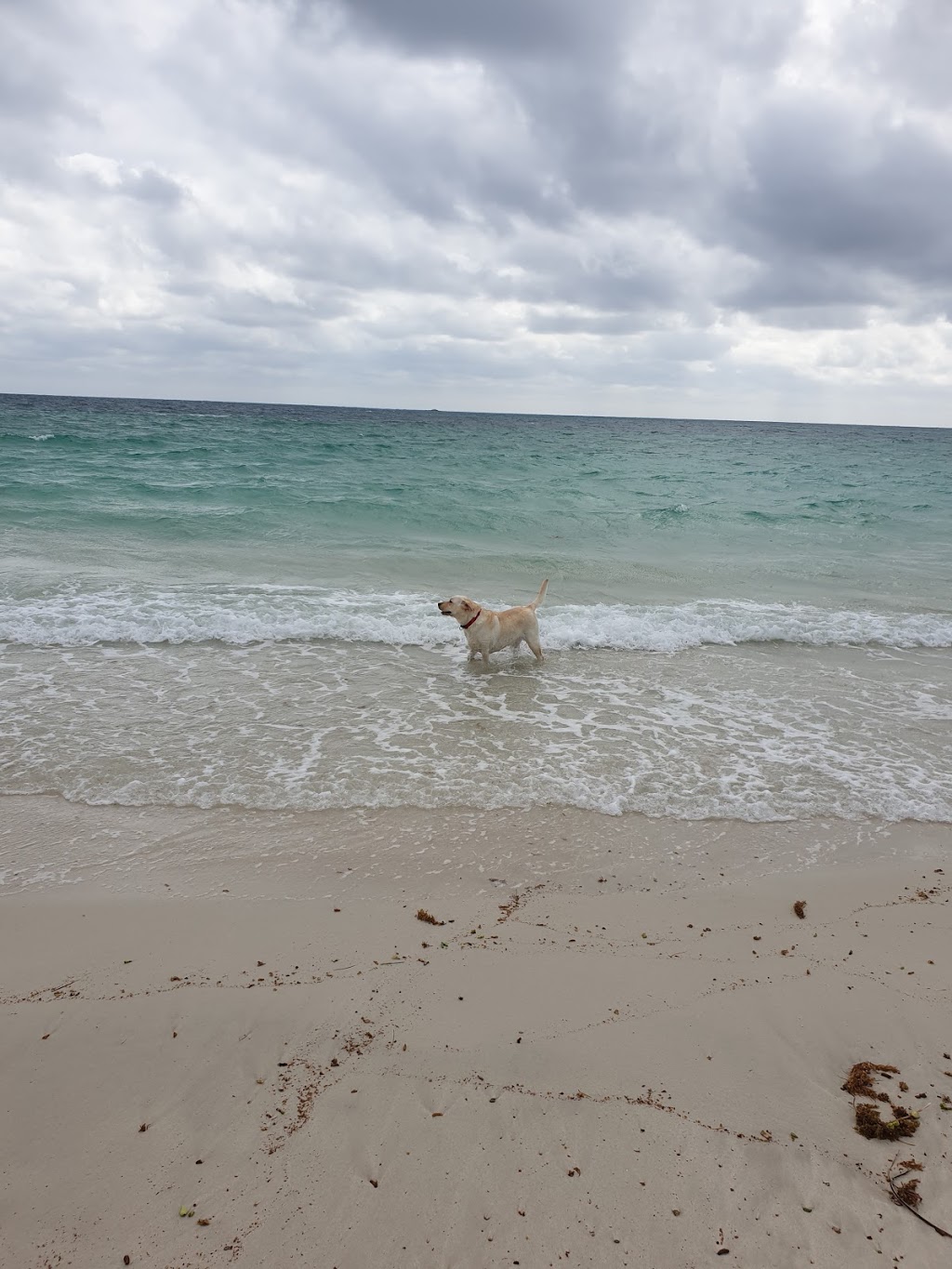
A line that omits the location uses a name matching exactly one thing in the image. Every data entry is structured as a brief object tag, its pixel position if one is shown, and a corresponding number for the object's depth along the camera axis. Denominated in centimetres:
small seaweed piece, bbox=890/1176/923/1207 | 266
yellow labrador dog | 893
